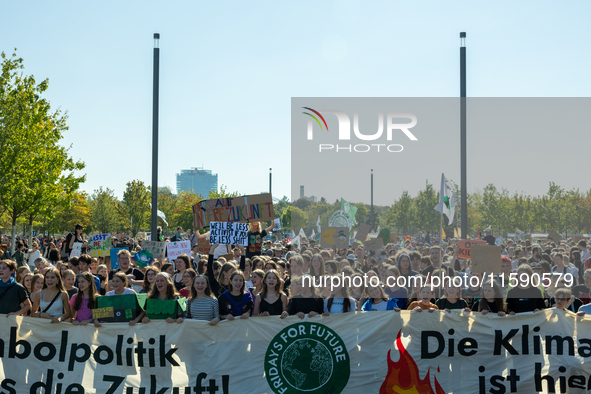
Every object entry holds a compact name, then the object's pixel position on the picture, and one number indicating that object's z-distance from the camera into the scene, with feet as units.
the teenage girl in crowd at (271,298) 22.09
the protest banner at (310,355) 21.06
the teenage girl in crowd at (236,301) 22.03
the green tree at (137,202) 171.83
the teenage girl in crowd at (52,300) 22.03
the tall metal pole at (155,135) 39.11
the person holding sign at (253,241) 41.60
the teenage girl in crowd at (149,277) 24.93
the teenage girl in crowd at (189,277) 24.53
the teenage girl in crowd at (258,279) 23.68
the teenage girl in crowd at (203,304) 21.89
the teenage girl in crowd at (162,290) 22.12
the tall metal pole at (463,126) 38.01
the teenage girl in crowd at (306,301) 21.90
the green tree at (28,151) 63.93
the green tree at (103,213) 177.47
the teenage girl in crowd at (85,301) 22.01
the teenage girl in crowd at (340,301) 22.13
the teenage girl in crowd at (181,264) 28.09
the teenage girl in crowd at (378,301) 22.34
